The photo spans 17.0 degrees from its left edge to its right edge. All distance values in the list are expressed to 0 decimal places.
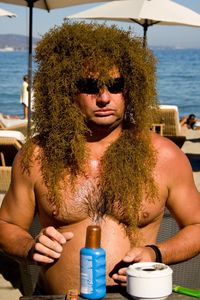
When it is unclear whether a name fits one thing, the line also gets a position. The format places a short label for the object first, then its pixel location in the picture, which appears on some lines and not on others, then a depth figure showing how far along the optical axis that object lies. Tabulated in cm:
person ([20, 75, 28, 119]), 1627
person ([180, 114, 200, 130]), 1721
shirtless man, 268
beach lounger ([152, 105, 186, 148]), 1194
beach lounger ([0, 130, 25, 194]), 745
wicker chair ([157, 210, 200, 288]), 344
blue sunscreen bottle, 214
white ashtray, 213
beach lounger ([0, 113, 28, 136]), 966
